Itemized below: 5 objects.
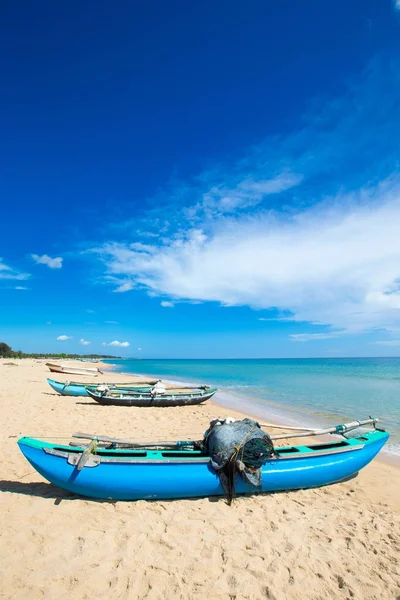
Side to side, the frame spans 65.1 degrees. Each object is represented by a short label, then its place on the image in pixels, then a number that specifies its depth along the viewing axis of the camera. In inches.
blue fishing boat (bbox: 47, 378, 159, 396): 655.1
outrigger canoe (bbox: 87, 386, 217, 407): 570.6
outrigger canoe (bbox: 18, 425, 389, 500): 200.4
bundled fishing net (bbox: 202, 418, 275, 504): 211.9
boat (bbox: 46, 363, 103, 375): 1226.0
